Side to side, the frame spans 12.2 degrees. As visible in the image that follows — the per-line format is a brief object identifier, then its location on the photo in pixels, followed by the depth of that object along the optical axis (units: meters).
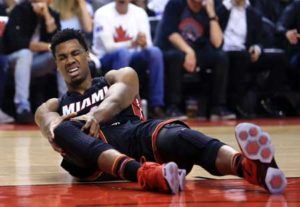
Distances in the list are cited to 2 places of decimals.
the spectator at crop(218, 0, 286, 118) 16.70
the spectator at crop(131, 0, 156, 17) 16.90
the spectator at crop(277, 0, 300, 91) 17.36
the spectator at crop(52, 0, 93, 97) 15.83
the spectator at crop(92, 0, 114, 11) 16.94
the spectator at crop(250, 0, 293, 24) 18.15
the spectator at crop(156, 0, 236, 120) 16.06
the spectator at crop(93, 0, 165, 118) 15.53
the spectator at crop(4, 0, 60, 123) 15.31
